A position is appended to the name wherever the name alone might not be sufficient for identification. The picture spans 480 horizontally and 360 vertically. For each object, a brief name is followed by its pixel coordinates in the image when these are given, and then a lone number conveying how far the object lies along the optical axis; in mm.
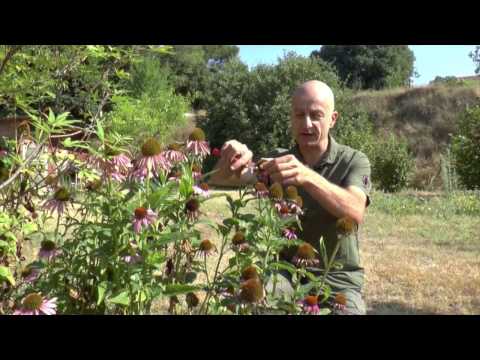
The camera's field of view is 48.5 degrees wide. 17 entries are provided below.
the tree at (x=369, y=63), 32844
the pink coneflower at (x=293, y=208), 1495
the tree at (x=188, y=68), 29278
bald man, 1694
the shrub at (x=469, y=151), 10430
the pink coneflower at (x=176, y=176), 1456
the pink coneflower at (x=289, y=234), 1564
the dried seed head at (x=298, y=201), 1510
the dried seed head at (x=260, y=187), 1409
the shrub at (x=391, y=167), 11891
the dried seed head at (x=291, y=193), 1494
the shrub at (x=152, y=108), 11602
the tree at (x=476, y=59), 18014
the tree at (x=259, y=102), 15078
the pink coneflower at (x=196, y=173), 1521
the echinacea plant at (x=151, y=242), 1251
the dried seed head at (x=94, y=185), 1456
